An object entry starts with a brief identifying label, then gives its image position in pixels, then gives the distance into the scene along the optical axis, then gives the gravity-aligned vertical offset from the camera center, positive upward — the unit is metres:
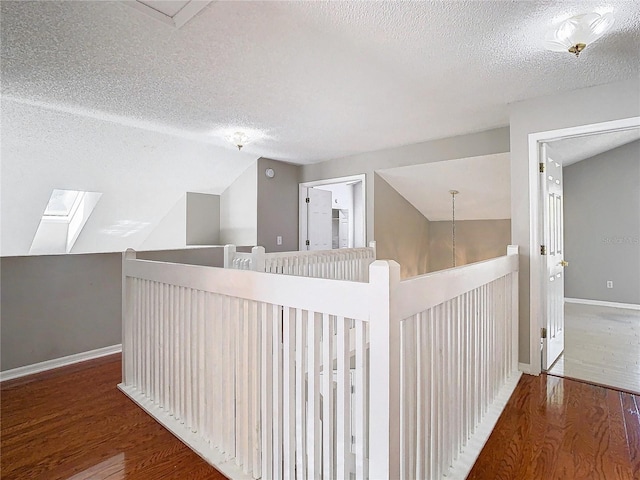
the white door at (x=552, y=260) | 2.81 -0.16
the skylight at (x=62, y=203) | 4.26 +0.54
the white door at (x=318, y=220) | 5.18 +0.37
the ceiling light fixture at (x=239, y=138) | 3.39 +1.07
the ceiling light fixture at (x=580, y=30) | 1.66 +1.06
